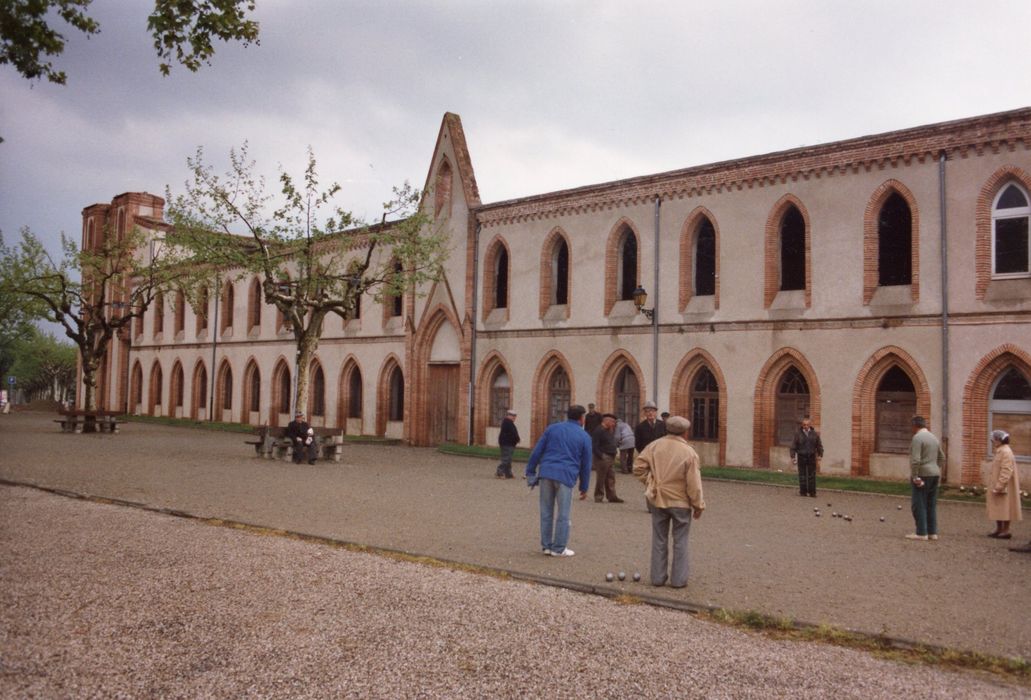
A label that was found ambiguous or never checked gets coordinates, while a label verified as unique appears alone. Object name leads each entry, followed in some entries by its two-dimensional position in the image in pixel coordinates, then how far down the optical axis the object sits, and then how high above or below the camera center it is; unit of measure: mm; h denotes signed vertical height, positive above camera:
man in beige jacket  9148 -1048
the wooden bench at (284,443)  23984 -1439
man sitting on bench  23219 -1263
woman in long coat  13141 -1309
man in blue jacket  10664 -958
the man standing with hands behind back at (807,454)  18359 -1174
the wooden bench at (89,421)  32969 -1263
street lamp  24859 +2807
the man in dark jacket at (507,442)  20625 -1128
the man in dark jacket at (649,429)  17906 -667
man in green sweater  12938 -1175
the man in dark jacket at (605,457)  16594 -1172
